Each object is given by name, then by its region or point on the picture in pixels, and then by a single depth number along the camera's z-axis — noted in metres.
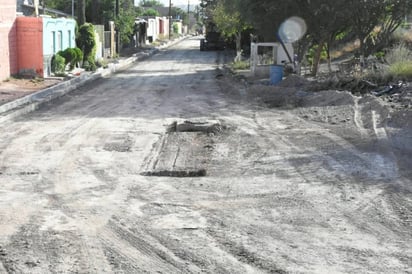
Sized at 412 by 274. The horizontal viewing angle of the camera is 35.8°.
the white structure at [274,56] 28.59
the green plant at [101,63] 35.69
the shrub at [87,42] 34.97
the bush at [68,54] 30.47
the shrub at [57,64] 28.89
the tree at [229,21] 34.76
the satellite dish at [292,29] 25.79
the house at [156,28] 77.75
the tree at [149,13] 101.31
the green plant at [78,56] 31.57
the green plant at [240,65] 34.03
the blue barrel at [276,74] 24.19
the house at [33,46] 27.41
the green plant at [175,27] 120.03
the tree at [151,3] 172.41
